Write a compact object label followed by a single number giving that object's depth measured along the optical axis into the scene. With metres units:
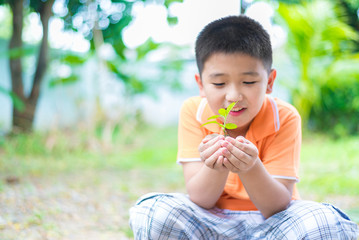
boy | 1.21
